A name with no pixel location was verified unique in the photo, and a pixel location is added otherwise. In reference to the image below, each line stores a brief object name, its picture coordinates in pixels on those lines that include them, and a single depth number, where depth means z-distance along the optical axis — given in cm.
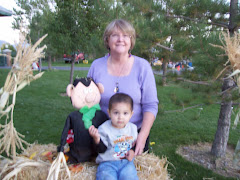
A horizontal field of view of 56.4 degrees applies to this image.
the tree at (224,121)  313
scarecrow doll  184
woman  206
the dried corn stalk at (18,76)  144
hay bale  174
